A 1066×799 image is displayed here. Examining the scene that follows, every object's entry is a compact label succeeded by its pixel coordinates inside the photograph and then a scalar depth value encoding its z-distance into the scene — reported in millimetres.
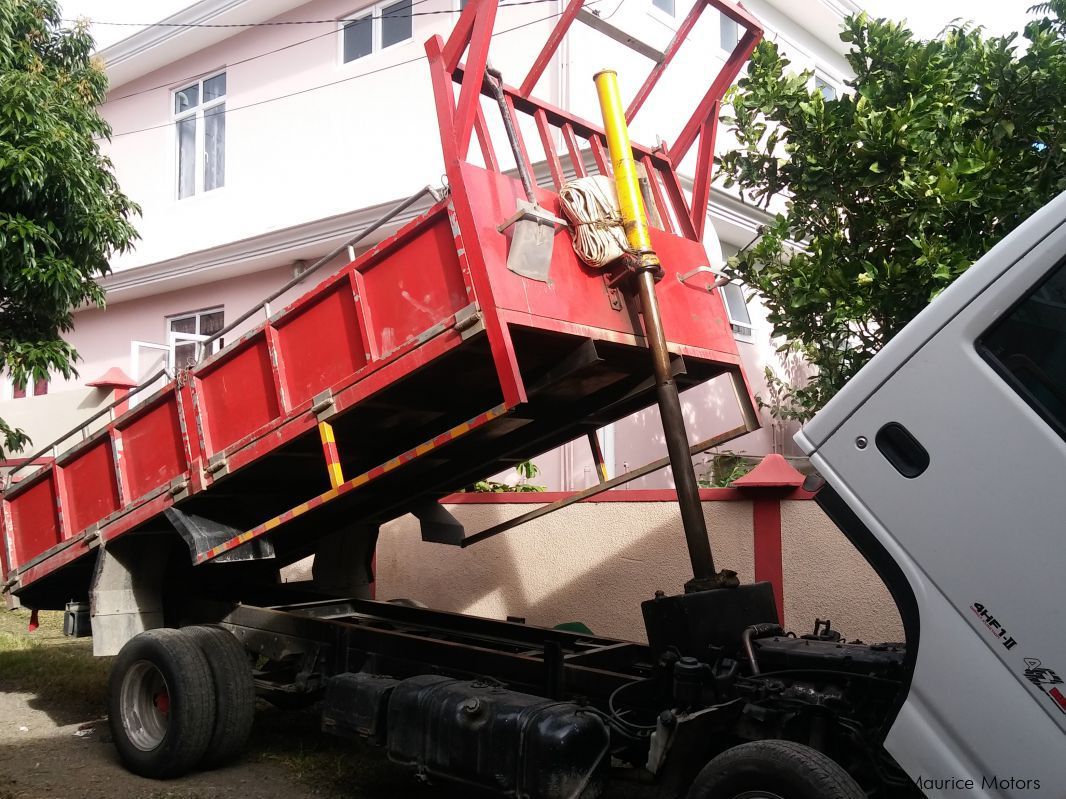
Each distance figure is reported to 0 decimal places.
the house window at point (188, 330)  13008
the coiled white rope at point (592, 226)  4348
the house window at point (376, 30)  11250
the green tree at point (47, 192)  7148
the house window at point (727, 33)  11316
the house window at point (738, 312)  10594
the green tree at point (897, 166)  5547
